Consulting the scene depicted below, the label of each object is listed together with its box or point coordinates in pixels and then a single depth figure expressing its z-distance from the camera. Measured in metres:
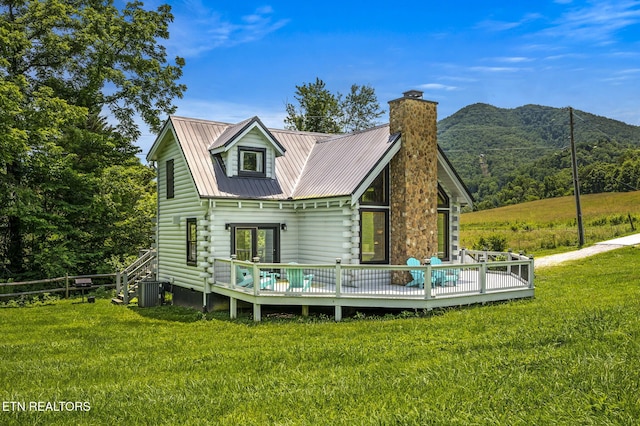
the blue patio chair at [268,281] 14.63
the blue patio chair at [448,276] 14.08
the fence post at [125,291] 20.28
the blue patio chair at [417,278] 14.51
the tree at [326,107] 40.81
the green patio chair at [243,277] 15.21
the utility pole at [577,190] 32.53
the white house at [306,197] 16.16
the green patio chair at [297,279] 14.09
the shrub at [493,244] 32.12
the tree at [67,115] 22.50
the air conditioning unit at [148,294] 19.06
